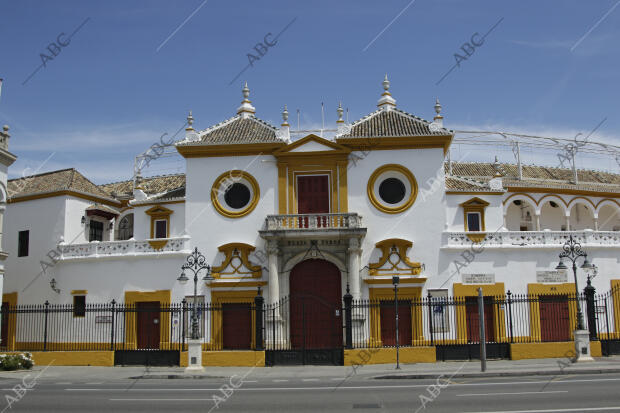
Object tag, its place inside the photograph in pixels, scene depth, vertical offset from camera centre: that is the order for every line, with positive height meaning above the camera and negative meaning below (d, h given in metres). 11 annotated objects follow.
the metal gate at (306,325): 28.12 -0.71
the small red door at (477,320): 28.48 -0.66
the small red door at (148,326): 29.61 -0.67
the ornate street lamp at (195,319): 22.48 -0.28
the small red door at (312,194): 30.06 +5.40
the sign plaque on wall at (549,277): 29.11 +1.24
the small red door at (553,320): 28.53 -0.72
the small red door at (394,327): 28.66 -0.88
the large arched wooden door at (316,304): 28.62 +0.21
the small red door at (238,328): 28.94 -0.82
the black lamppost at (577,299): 22.28 +0.17
